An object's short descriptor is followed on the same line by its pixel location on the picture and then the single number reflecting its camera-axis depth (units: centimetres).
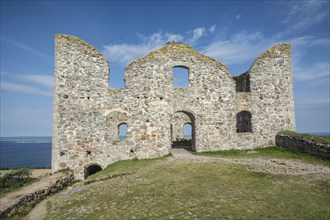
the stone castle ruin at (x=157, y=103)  1526
